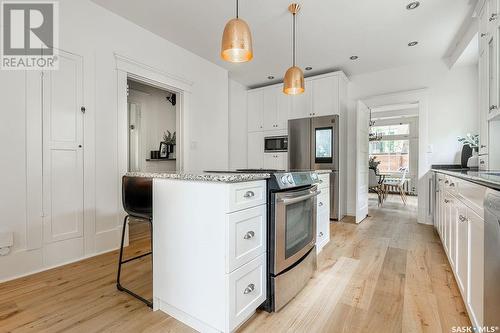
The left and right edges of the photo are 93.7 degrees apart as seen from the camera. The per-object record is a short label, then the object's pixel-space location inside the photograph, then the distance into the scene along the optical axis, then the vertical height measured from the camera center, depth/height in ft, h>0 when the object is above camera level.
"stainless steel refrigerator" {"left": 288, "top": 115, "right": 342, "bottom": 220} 12.98 +1.08
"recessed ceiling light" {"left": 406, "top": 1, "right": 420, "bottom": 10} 7.95 +5.49
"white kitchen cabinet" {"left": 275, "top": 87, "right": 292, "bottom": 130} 14.96 +3.61
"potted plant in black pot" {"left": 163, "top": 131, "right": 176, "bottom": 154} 16.03 +1.73
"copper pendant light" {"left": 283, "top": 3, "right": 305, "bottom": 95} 8.07 +2.92
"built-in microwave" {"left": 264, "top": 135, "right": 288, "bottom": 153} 15.01 +1.41
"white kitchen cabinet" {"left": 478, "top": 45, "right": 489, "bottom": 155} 6.81 +1.78
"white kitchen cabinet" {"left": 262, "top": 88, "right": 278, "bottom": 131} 15.51 +3.82
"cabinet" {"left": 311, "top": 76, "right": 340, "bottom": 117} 13.28 +4.00
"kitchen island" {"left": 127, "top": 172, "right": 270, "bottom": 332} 4.00 -1.56
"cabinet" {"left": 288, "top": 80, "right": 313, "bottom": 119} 14.07 +3.75
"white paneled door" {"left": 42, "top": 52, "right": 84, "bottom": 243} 7.06 +0.46
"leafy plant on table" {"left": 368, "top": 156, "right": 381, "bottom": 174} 17.89 -0.01
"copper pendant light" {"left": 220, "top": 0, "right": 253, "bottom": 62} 5.51 +3.04
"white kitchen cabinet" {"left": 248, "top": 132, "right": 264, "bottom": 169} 16.17 +1.06
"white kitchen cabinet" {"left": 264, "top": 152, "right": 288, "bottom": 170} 15.06 +0.32
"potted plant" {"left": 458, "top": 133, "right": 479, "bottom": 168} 10.00 +0.75
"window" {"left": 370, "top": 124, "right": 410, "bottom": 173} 24.47 +1.88
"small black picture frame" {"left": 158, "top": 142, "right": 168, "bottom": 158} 15.76 +1.03
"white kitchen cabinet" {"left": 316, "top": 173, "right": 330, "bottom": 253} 7.86 -1.68
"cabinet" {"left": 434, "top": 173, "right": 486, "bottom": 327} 3.62 -1.48
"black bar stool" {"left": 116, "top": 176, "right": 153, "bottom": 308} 5.56 -0.77
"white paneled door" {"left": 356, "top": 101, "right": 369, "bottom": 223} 12.38 +0.21
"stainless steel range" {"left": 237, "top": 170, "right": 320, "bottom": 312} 4.83 -1.60
